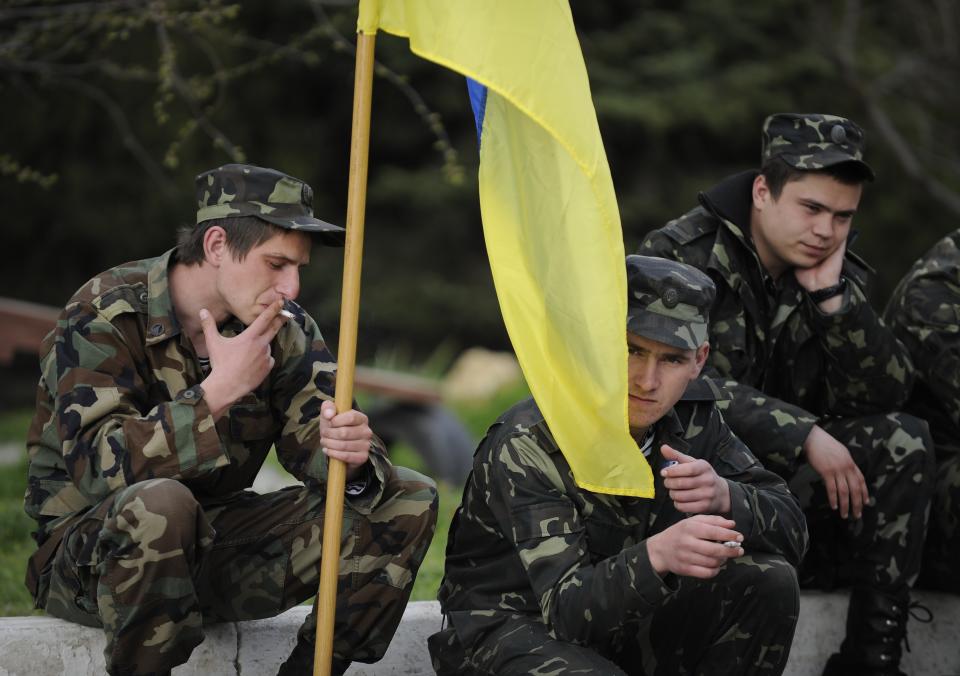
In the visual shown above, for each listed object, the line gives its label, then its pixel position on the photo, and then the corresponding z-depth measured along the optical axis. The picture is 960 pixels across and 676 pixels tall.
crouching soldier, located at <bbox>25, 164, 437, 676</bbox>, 7.21
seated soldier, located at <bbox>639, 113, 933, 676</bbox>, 9.17
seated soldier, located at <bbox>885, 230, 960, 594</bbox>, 9.74
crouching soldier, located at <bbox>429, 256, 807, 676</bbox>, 6.83
